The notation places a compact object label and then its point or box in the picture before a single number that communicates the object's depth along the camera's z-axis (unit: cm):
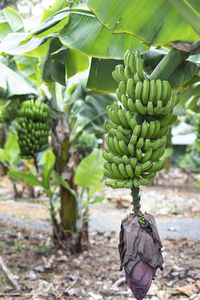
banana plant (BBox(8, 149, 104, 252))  278
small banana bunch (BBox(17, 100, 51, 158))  244
